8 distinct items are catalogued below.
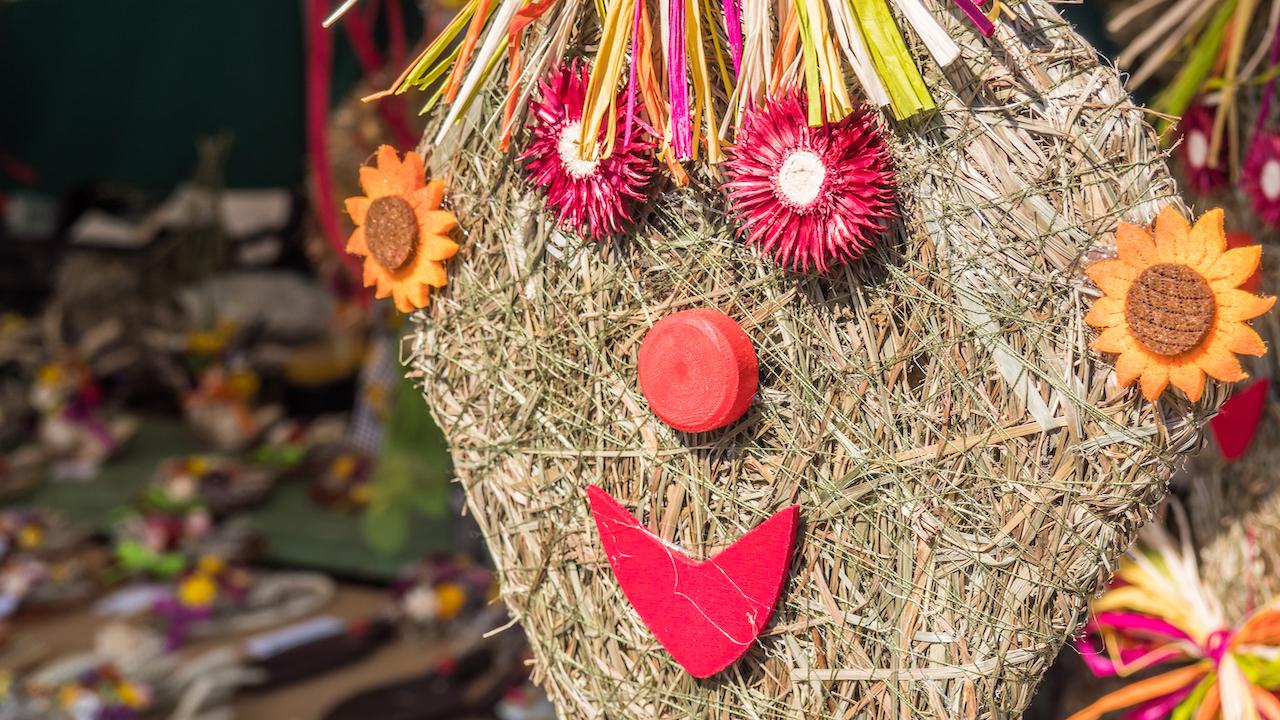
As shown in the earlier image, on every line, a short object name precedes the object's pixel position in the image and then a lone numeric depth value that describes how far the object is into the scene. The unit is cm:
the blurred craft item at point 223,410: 291
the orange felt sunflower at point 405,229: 68
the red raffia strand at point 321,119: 189
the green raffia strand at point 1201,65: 83
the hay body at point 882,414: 56
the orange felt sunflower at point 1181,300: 53
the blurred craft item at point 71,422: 277
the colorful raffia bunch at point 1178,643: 73
